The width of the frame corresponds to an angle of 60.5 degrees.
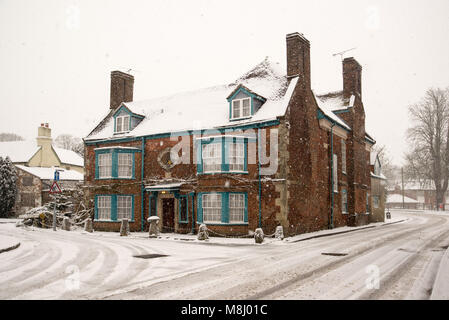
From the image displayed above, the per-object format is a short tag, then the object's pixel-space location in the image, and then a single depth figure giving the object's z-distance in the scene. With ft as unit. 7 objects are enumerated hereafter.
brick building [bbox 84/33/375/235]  70.54
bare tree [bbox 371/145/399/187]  222.44
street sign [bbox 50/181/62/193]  79.97
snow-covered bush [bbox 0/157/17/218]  132.77
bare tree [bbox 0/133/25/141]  324.86
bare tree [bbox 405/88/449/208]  168.66
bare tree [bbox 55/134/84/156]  284.16
